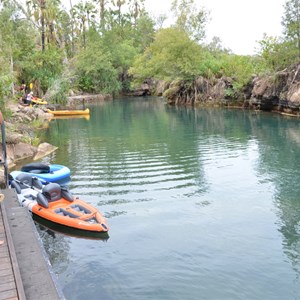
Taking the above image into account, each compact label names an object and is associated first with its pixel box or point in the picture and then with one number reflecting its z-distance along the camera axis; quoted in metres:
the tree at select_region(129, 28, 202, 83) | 39.85
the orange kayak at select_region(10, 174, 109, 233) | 8.91
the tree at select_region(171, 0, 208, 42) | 43.09
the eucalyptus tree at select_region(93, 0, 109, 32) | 60.99
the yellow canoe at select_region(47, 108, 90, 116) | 32.84
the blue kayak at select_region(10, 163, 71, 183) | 12.87
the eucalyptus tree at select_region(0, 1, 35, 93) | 32.78
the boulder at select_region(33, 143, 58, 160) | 17.33
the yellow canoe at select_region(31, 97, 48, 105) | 33.52
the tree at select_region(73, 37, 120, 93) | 52.03
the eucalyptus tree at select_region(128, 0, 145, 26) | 66.81
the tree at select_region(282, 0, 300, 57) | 29.68
